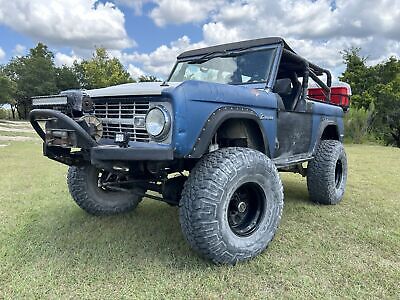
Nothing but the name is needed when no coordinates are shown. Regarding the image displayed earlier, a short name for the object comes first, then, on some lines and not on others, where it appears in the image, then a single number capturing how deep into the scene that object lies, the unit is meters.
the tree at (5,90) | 30.95
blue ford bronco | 2.53
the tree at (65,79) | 47.03
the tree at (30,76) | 42.00
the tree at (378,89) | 23.41
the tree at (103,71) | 28.55
